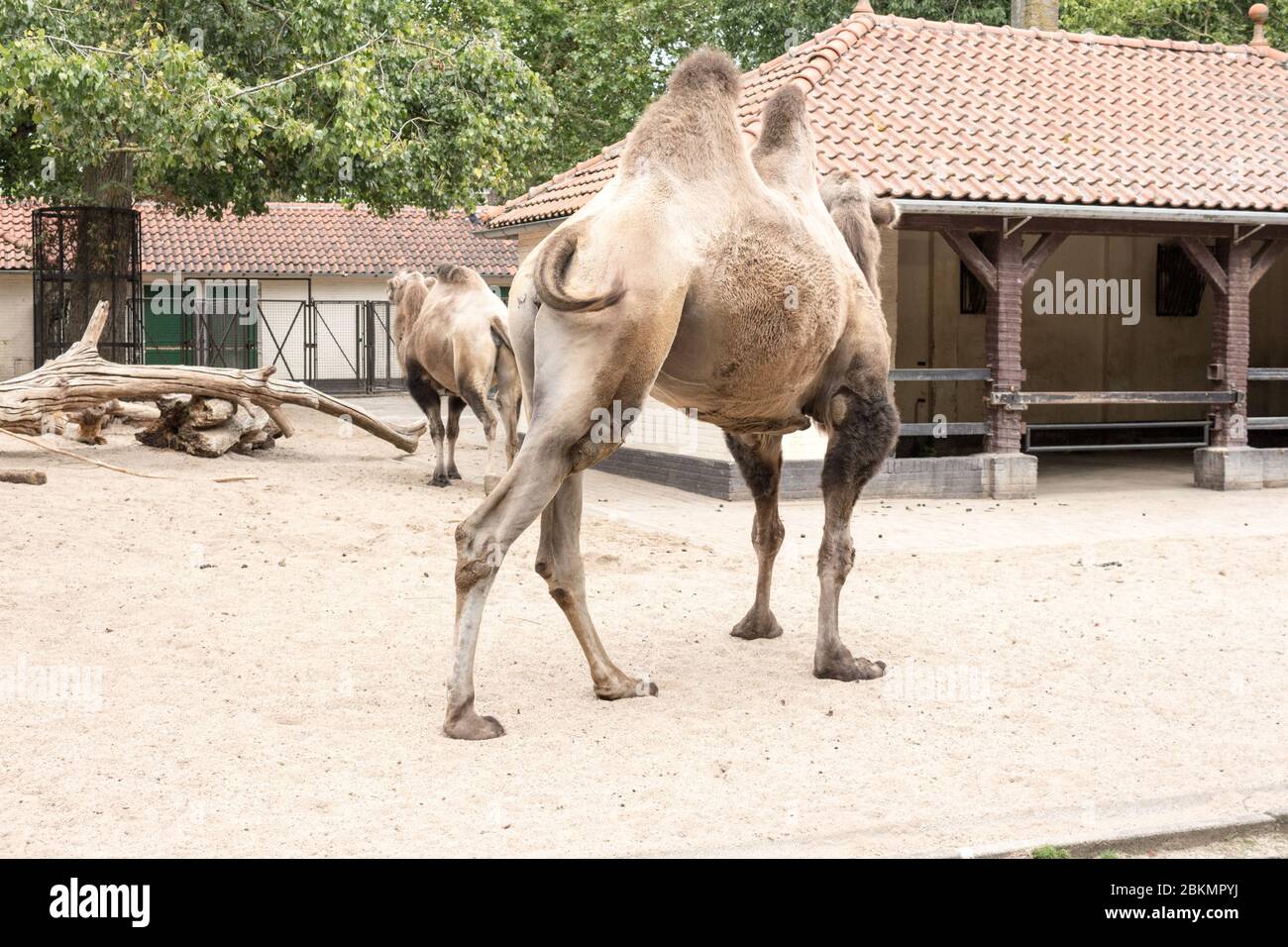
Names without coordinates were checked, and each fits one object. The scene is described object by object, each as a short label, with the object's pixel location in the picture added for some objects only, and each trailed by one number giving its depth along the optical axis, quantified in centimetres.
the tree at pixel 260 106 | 1550
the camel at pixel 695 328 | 463
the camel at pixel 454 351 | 1197
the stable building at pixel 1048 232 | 1291
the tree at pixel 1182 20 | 2755
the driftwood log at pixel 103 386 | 1209
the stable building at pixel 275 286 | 3238
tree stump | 1290
